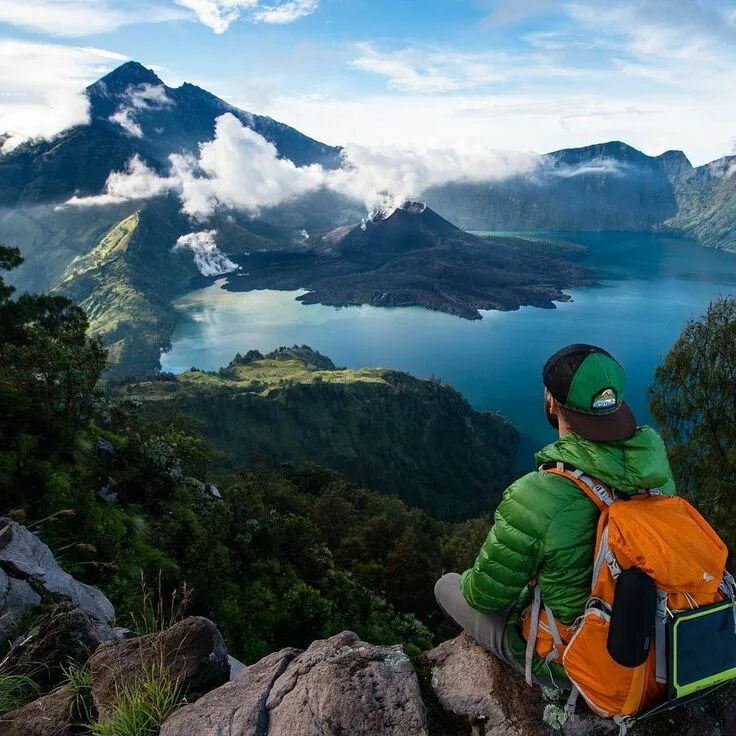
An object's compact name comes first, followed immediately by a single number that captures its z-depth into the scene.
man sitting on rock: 2.97
